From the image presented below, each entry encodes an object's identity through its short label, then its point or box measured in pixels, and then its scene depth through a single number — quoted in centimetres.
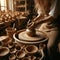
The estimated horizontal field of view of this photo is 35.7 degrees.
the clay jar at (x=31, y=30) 173
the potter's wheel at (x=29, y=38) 168
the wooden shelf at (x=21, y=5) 460
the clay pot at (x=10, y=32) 209
